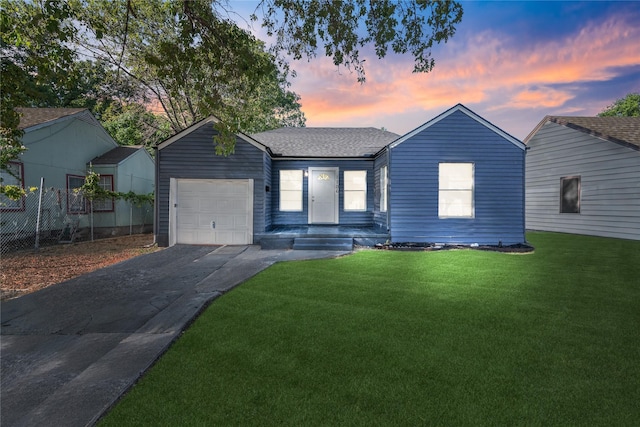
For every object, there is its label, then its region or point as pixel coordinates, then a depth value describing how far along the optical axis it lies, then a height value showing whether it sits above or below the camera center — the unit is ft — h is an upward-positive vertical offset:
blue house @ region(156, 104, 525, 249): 35.32 +1.63
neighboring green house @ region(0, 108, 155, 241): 36.73 +4.56
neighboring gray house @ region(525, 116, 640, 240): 39.40 +4.40
